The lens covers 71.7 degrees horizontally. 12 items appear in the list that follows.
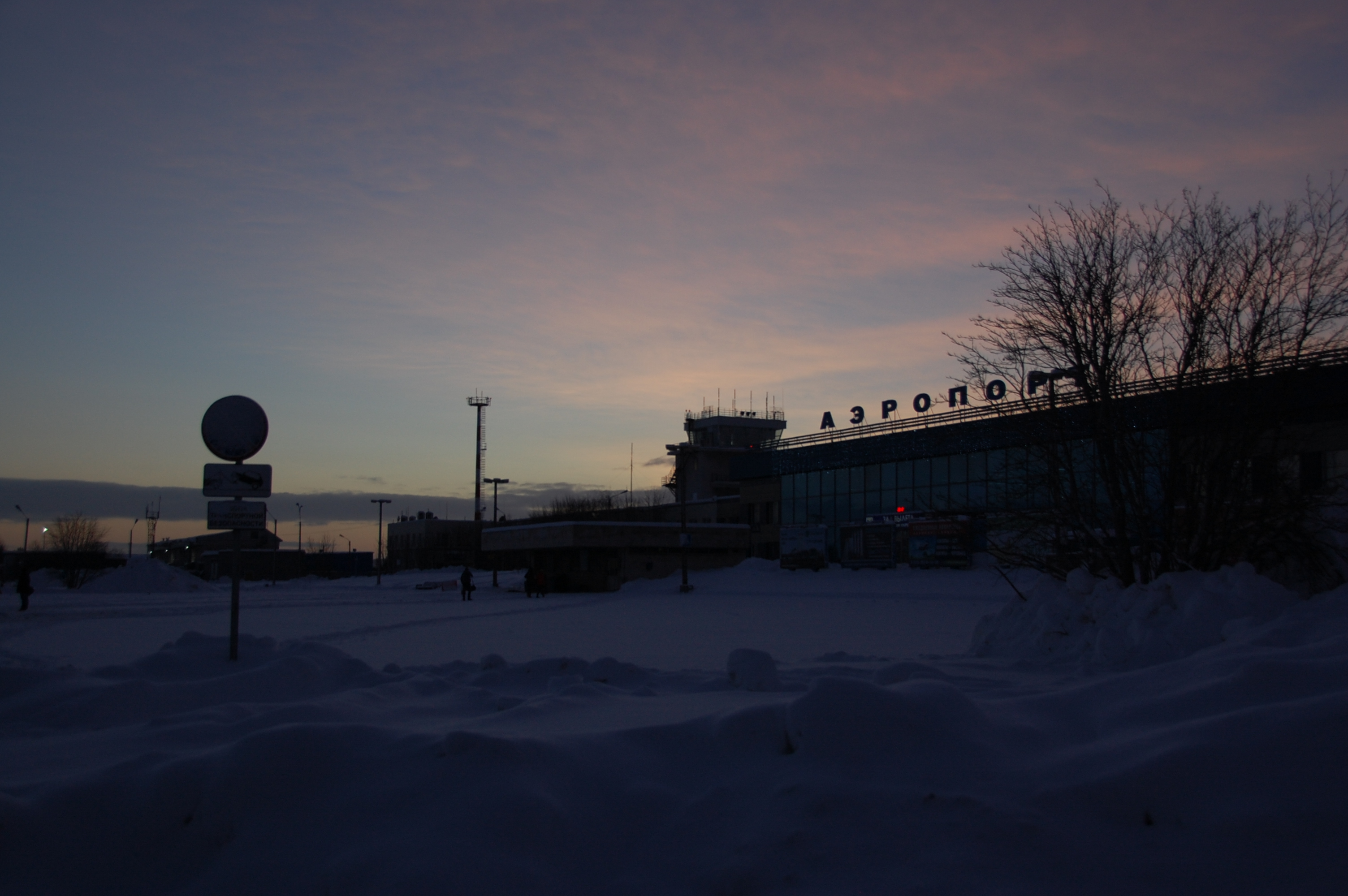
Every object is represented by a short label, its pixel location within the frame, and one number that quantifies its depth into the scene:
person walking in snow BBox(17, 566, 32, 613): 31.97
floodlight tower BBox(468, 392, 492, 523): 100.19
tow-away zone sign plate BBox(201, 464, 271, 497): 10.47
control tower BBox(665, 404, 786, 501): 100.62
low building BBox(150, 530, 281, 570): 131.50
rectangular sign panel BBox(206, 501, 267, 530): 10.38
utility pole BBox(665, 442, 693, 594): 48.78
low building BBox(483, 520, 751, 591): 58.19
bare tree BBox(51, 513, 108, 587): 69.62
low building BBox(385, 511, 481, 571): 132.88
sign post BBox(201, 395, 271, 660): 10.44
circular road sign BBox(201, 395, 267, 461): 10.66
